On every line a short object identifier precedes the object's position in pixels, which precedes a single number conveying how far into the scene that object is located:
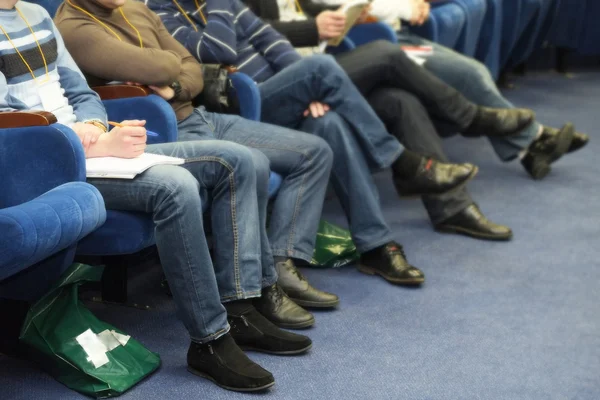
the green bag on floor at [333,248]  4.88
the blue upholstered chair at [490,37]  8.44
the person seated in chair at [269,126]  4.05
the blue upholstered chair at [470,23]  7.74
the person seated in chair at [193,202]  3.34
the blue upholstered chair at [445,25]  7.07
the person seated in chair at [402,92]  5.32
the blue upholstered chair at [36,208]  2.81
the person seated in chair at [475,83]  6.20
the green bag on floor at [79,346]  3.36
